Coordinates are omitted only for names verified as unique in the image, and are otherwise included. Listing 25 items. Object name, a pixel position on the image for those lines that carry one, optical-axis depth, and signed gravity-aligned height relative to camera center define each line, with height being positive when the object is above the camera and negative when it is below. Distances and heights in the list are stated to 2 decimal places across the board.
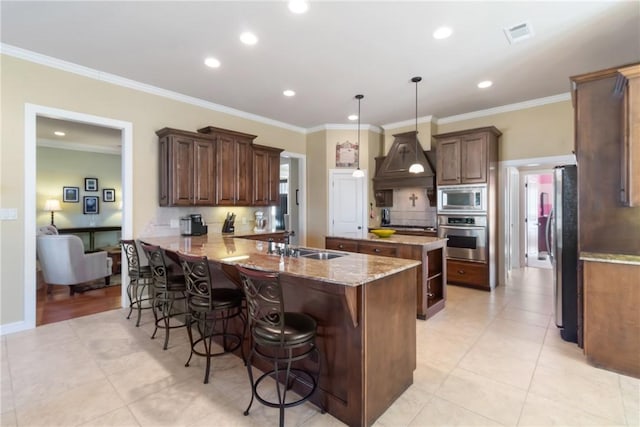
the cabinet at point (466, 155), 4.74 +0.96
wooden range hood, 5.43 +0.90
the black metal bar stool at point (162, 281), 2.83 -0.67
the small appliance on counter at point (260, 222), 5.36 -0.14
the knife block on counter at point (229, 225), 4.96 -0.17
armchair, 4.33 -0.67
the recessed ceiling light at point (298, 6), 2.45 +1.75
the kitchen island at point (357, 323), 1.74 -0.70
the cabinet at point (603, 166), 2.51 +0.40
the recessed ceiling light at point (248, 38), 2.91 +1.76
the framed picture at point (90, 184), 7.20 +0.77
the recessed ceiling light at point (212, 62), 3.39 +1.77
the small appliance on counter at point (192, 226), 4.42 -0.17
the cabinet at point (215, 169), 4.12 +0.70
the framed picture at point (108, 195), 7.50 +0.52
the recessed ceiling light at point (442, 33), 2.83 +1.75
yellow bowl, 4.00 -0.26
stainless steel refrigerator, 2.96 -0.37
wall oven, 4.75 -0.37
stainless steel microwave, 4.76 +0.24
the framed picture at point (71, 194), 6.91 +0.50
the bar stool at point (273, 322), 1.66 -0.66
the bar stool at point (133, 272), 3.41 -0.66
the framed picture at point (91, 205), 7.20 +0.26
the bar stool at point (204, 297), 2.26 -0.66
